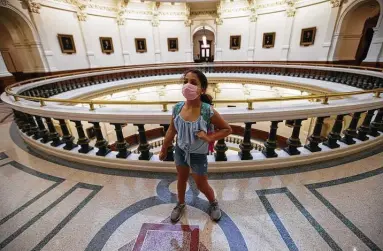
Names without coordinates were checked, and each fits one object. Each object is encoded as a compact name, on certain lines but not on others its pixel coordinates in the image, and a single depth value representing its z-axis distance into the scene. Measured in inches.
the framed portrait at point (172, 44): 531.8
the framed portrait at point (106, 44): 442.9
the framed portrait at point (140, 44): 494.9
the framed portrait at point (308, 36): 392.7
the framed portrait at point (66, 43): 376.3
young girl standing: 50.9
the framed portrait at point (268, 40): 459.6
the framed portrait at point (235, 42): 513.4
